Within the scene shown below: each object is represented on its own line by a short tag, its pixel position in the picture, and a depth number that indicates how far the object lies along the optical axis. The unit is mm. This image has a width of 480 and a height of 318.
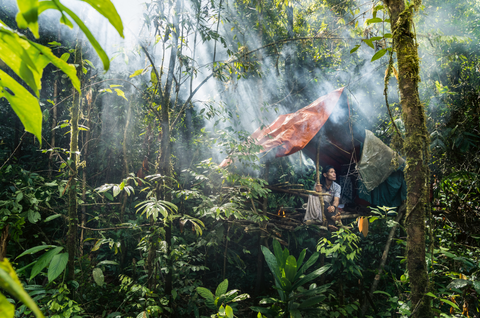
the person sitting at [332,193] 3779
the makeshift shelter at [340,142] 3419
